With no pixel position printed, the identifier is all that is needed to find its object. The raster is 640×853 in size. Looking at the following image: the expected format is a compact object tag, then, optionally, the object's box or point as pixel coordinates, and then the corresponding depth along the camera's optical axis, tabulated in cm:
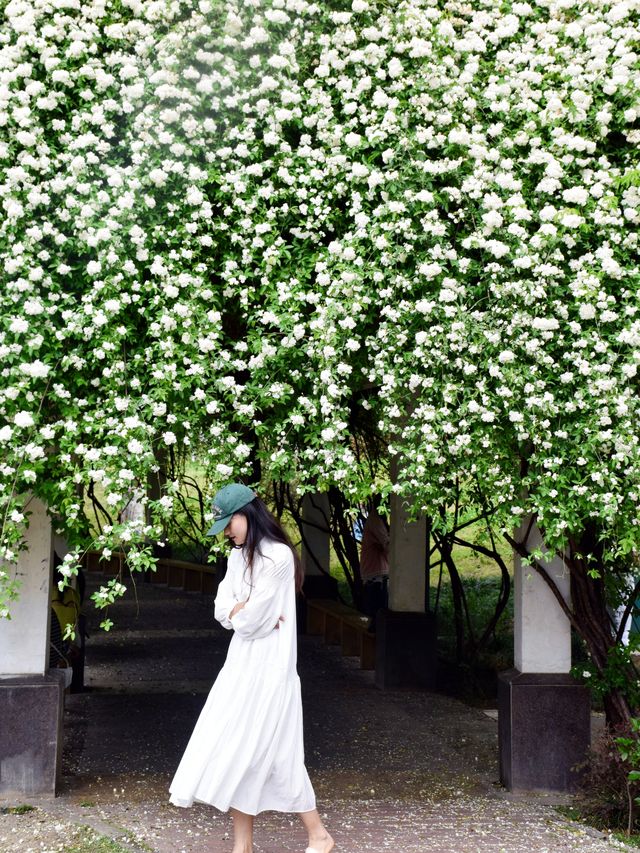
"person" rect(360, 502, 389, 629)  1284
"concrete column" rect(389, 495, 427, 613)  1089
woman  508
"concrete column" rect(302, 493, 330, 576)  1436
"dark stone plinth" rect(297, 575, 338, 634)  1478
